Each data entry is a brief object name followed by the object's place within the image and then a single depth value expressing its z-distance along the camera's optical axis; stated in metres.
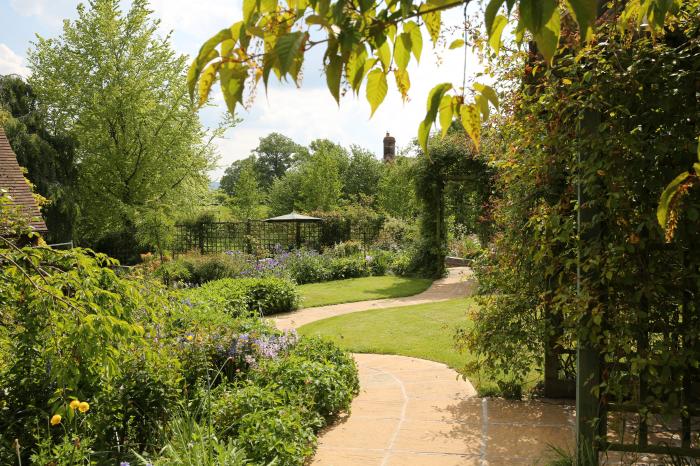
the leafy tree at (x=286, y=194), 37.44
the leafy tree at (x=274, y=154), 58.22
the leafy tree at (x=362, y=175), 38.12
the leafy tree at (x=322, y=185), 31.16
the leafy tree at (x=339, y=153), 38.79
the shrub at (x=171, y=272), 9.88
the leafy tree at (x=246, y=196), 32.91
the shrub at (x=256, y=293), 8.12
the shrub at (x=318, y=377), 3.88
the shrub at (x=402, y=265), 14.20
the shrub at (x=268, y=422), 2.89
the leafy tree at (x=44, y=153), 18.25
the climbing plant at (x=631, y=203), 2.32
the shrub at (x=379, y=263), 14.55
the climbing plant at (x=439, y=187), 12.23
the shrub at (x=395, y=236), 16.85
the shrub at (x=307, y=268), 13.60
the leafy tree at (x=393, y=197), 26.45
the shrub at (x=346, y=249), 15.95
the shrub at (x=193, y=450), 2.49
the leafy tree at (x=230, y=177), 59.78
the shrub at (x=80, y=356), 2.57
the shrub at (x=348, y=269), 14.09
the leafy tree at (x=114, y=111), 18.98
